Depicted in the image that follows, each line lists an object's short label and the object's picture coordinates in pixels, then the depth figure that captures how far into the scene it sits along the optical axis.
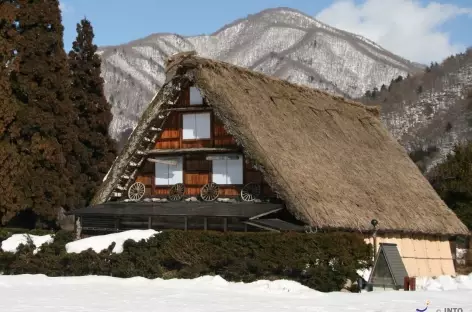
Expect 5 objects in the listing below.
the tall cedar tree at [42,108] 31.50
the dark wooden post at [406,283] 22.56
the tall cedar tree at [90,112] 38.47
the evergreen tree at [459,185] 38.12
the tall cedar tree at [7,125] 30.44
